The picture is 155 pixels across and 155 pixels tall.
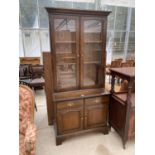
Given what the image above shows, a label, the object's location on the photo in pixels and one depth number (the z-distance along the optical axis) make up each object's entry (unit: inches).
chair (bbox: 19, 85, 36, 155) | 62.3
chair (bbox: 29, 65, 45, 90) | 165.5
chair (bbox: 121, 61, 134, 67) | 198.8
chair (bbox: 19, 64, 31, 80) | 165.9
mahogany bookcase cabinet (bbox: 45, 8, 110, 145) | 85.7
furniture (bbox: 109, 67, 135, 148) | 79.8
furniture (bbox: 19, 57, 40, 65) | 204.9
